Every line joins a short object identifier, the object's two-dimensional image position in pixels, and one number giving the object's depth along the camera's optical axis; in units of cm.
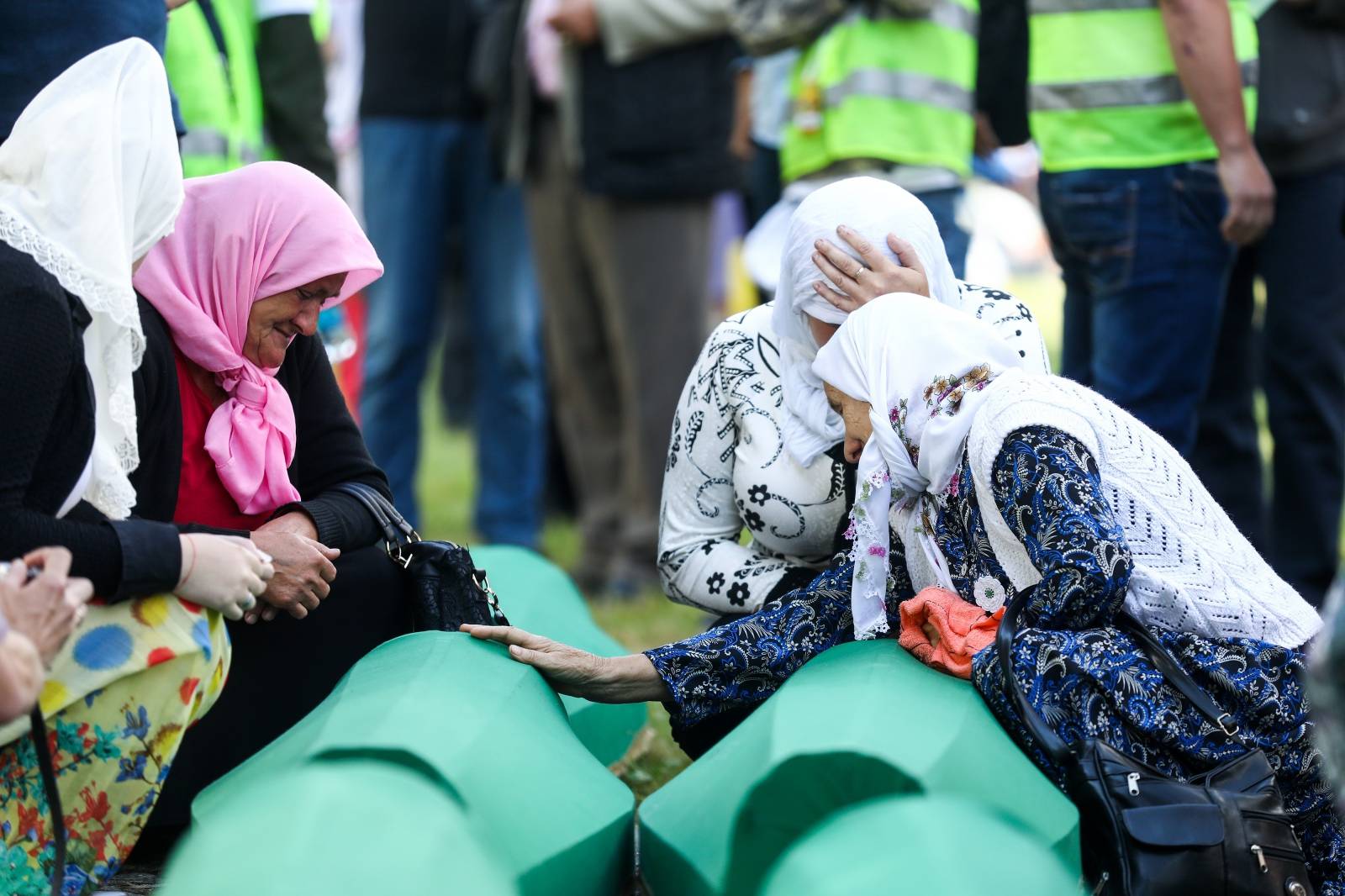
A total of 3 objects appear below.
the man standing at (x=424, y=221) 1053
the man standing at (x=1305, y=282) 798
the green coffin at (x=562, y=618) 655
